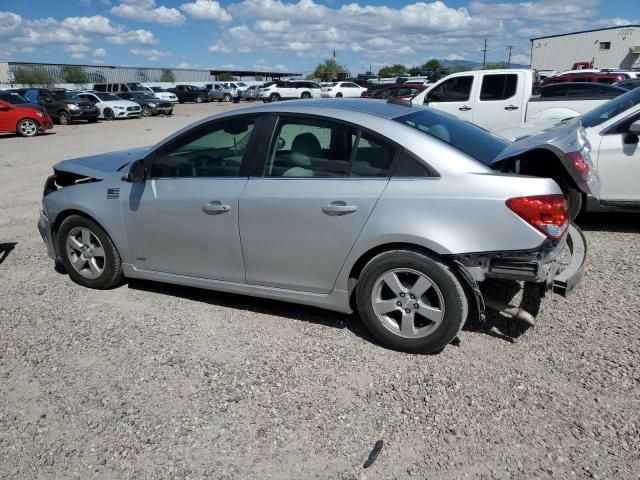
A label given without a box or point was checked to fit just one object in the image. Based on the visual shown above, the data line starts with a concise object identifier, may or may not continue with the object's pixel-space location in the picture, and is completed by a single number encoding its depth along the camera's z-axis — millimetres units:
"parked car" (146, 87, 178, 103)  37891
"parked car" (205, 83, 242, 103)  46250
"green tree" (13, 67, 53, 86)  56469
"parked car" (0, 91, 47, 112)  21906
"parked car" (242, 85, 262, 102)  44056
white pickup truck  10742
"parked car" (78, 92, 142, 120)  27422
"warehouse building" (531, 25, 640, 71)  58434
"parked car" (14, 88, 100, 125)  25156
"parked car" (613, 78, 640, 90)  16161
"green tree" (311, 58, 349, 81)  91756
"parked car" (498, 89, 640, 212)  5629
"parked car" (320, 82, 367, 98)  35250
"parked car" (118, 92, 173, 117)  30578
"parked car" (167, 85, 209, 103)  45875
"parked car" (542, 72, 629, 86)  20797
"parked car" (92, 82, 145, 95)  37125
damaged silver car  3129
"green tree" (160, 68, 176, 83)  72388
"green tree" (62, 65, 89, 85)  61531
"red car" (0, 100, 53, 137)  19141
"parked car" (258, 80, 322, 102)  40000
